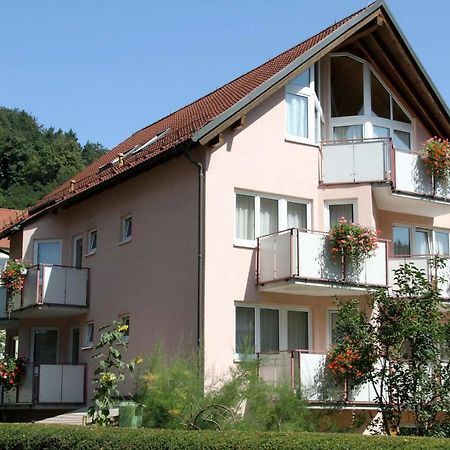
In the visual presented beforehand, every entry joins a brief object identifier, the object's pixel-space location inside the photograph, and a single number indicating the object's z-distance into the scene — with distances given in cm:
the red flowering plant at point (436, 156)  2408
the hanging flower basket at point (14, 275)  2673
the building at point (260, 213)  2159
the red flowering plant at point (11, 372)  2634
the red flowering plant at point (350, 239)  2133
